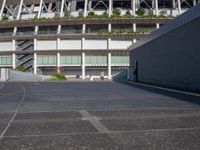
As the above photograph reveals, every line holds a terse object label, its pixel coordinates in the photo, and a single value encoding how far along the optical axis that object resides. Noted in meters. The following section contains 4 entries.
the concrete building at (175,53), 14.97
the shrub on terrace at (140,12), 51.80
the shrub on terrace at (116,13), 51.32
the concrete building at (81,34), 50.96
